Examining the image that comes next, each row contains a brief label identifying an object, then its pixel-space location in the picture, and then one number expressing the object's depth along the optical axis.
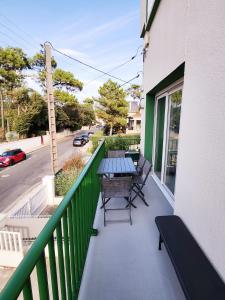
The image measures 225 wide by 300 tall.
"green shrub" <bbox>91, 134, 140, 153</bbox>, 9.02
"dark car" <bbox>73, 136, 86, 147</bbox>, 23.30
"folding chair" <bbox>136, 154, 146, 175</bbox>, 3.92
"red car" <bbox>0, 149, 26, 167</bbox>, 14.50
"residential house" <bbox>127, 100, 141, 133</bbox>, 30.75
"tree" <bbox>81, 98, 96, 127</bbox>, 46.08
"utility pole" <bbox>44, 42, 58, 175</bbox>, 9.02
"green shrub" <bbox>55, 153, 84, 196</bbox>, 9.64
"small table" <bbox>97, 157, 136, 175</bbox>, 3.19
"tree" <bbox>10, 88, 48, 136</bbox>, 22.20
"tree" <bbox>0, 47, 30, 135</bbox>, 20.70
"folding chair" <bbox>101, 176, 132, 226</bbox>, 2.73
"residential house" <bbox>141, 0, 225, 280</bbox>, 1.48
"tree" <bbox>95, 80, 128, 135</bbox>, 22.06
